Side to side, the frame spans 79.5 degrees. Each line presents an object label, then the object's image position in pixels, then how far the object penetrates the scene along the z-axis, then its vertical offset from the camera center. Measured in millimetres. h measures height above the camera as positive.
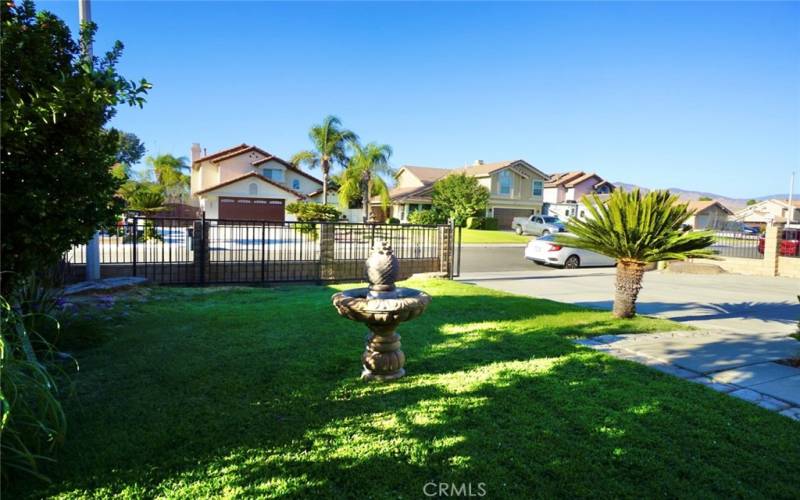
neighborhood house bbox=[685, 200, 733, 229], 59219 +2220
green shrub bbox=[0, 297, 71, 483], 2818 -1218
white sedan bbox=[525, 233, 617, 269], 18375 -989
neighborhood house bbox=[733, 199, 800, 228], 67188 +2950
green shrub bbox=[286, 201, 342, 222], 26797 +811
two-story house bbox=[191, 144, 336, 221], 34750 +3321
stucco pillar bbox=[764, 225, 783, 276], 17328 -575
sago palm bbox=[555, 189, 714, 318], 7391 -73
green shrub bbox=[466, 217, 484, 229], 39688 +459
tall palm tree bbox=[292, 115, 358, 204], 39469 +6814
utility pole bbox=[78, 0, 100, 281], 8930 -522
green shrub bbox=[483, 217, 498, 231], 41172 +441
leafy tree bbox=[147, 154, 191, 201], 51188 +5804
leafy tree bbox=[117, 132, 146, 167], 56891 +9146
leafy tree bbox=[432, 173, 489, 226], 39125 +2622
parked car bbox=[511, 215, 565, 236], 35250 +320
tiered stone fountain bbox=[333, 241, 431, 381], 4449 -795
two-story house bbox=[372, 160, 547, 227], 45031 +3476
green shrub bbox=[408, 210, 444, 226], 36000 +822
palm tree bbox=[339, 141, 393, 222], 39812 +4456
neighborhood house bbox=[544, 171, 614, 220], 59125 +5406
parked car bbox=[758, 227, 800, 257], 17391 -356
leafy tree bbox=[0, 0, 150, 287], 3656 +693
